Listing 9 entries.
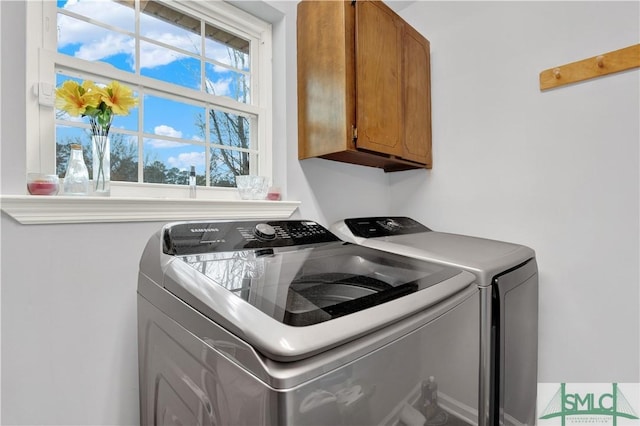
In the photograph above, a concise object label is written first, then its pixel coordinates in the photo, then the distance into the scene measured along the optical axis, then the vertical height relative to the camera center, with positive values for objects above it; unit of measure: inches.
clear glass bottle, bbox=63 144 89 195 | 41.4 +4.6
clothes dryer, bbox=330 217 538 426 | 41.6 -13.7
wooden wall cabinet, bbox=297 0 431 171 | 58.4 +25.5
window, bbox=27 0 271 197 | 45.1 +21.7
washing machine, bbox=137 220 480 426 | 20.8 -10.1
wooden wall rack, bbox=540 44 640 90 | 53.0 +25.8
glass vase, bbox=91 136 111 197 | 43.7 +6.1
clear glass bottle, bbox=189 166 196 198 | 55.7 +4.6
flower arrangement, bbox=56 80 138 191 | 40.6 +13.8
